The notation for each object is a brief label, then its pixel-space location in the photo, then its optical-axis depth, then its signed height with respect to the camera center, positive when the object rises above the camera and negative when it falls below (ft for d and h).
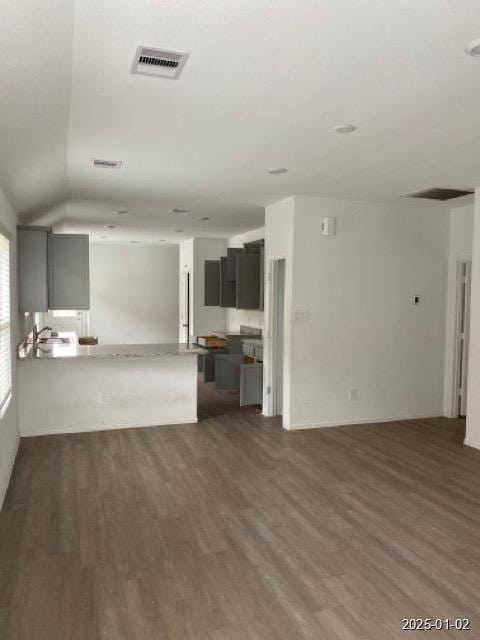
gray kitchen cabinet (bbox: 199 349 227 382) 26.25 -3.86
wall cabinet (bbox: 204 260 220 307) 26.76 +0.30
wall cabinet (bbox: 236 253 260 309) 22.65 +0.37
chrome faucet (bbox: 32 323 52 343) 24.41 -2.30
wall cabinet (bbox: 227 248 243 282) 24.30 +1.24
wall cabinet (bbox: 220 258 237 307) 25.35 +0.00
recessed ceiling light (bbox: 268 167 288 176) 14.30 +3.36
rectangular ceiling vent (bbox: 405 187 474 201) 17.25 +3.37
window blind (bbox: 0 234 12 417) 13.41 -1.17
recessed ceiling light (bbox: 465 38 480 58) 7.11 +3.43
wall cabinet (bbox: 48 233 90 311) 18.28 +0.58
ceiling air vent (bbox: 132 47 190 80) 7.50 +3.40
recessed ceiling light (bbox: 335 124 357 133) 10.56 +3.37
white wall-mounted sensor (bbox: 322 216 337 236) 18.72 +2.34
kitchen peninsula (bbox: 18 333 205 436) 17.99 -3.62
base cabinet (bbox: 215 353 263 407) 21.68 -3.85
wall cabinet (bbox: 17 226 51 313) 17.80 +0.68
